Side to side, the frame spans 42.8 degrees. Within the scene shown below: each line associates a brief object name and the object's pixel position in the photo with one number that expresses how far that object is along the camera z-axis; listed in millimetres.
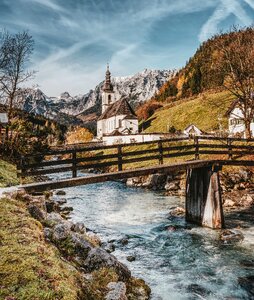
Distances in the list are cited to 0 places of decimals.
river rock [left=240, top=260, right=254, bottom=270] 12377
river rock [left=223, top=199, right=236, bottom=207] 23016
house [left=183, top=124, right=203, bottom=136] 66625
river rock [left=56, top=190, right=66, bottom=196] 31919
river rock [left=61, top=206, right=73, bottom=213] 22619
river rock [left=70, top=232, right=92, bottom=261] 9218
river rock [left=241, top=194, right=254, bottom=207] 23250
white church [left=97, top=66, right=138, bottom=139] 91188
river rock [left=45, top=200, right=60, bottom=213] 18336
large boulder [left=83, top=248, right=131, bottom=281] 8796
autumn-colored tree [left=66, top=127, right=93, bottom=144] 91294
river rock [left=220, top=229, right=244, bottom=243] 15697
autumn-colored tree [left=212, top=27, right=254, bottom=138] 31000
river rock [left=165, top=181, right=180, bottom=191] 30966
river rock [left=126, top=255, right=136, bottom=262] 13414
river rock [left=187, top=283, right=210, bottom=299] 10344
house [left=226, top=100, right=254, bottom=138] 57219
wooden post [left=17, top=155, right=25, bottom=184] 14008
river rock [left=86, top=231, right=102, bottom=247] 14241
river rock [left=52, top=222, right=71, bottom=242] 9141
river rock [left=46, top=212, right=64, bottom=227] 10352
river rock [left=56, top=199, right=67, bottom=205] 26438
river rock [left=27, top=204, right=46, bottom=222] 10338
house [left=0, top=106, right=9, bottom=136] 29323
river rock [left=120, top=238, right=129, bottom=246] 15719
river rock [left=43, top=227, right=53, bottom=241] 8841
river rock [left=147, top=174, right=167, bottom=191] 33116
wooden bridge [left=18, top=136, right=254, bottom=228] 14234
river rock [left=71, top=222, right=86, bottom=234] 12590
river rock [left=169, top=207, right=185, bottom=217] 21175
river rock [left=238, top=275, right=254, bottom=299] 10438
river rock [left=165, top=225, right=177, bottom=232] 17914
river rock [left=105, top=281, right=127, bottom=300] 6949
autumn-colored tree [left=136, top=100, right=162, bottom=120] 106312
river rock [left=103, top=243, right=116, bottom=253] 14395
